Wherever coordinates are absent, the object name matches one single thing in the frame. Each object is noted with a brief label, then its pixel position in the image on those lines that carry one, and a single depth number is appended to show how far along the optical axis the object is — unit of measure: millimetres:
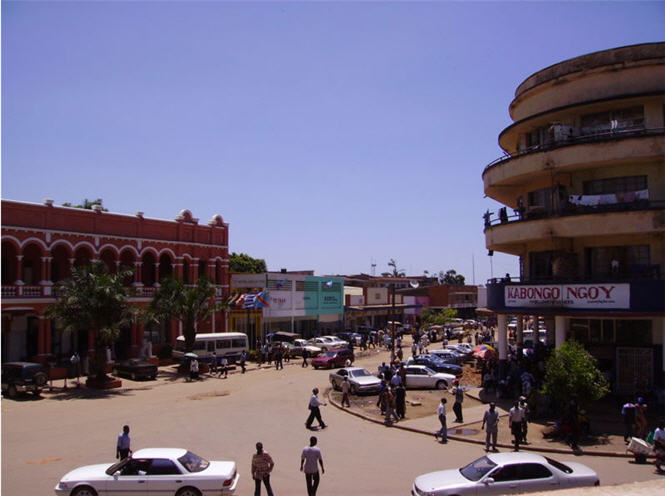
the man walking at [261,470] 13797
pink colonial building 36438
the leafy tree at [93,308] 31969
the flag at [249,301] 46781
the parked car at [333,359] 41125
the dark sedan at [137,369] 35156
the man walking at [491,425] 18453
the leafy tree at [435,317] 74250
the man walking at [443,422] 19922
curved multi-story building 24047
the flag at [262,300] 47406
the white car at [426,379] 31594
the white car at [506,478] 12766
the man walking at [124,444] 16219
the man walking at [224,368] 37438
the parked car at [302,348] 47906
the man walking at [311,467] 13828
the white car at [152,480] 13070
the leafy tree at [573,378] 19938
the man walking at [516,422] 18609
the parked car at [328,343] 50281
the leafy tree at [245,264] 94188
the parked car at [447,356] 40688
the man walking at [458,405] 22438
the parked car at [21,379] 28531
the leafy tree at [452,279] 167625
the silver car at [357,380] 29391
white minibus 40344
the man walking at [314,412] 21812
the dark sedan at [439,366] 35166
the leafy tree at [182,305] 38844
